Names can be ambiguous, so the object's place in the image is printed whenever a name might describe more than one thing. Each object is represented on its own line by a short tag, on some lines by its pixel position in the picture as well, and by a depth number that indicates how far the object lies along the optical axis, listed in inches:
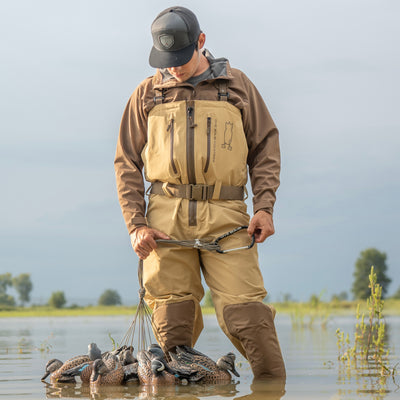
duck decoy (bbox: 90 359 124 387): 179.9
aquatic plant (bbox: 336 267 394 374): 211.9
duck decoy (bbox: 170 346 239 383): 180.5
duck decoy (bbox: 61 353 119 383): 186.7
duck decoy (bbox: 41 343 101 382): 189.9
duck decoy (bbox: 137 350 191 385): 175.0
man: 187.6
